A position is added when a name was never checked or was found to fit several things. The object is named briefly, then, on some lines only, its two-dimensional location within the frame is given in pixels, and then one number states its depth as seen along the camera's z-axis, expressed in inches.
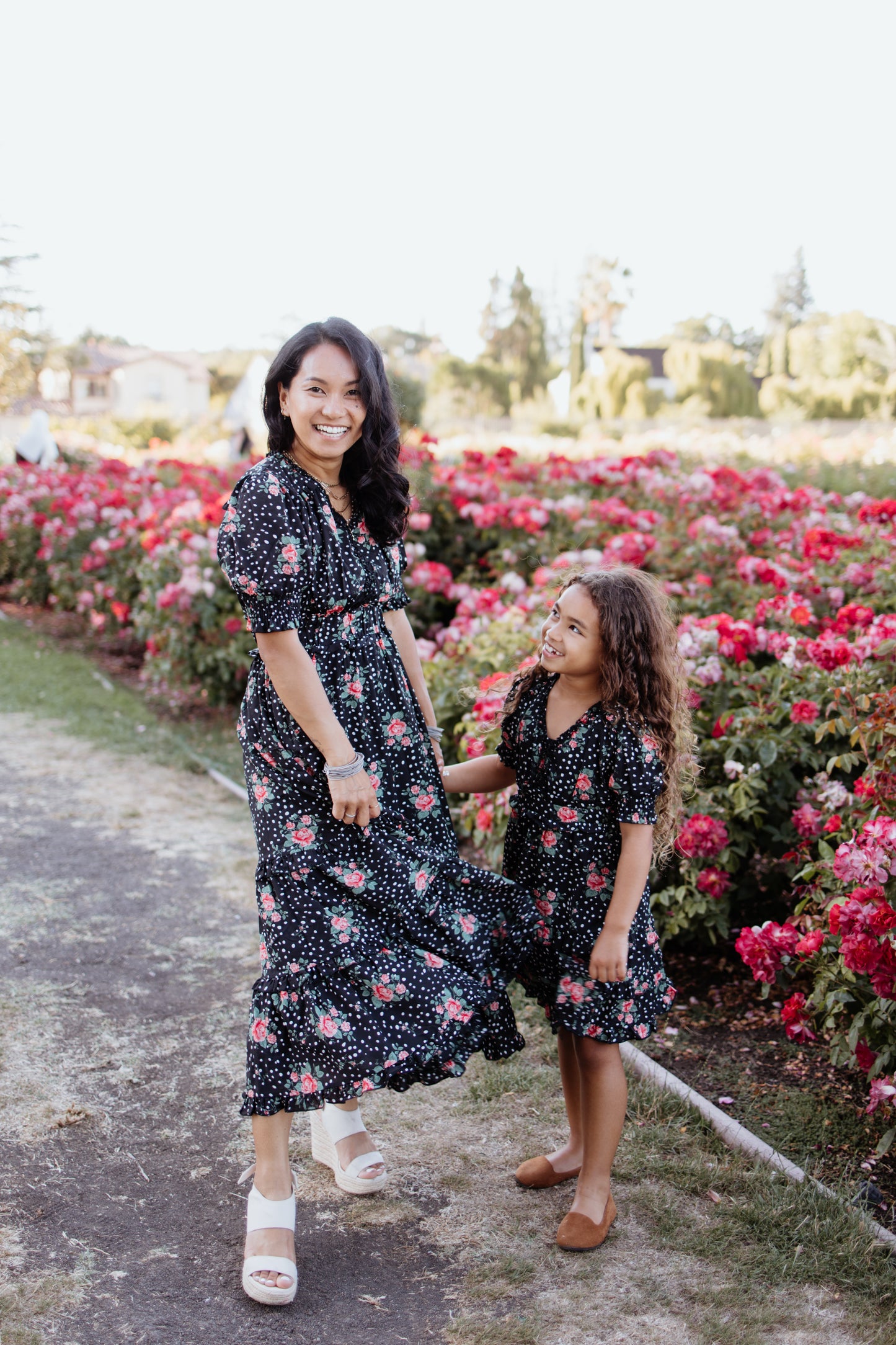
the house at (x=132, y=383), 2415.1
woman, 77.5
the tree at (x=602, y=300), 2139.5
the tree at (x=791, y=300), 3161.9
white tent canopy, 668.1
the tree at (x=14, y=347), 984.9
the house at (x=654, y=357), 1653.1
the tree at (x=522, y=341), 1913.1
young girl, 82.2
